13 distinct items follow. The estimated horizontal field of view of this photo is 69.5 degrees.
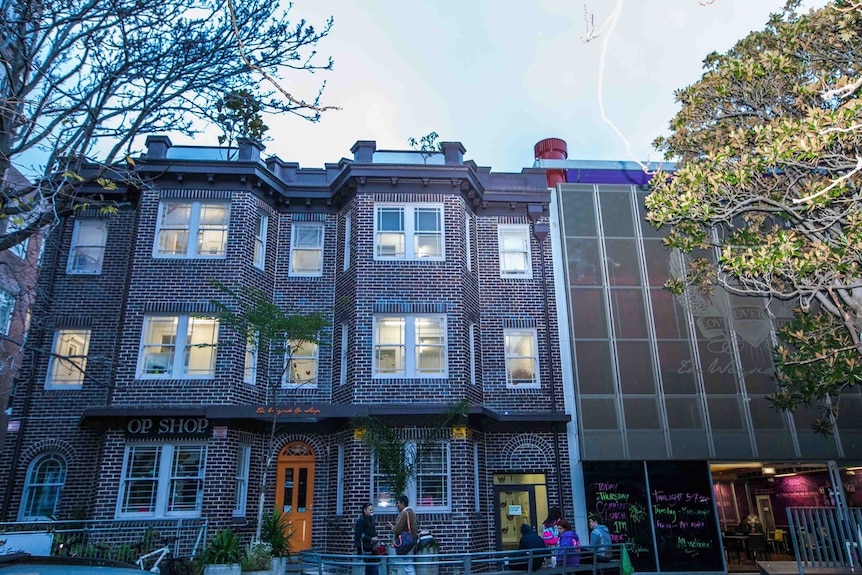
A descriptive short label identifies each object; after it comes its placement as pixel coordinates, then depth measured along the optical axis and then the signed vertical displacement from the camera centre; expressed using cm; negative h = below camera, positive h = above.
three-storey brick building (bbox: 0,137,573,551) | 1487 +393
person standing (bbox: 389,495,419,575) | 1158 -24
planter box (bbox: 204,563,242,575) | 1115 -96
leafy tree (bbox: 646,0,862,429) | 958 +505
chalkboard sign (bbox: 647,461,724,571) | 1590 -29
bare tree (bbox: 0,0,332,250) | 834 +609
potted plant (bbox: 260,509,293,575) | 1336 -49
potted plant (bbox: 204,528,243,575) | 1120 -74
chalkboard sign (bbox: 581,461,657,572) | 1589 +7
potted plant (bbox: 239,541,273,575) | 1172 -87
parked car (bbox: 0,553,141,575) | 427 -34
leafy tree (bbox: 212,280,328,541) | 1368 +398
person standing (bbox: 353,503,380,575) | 1181 -43
